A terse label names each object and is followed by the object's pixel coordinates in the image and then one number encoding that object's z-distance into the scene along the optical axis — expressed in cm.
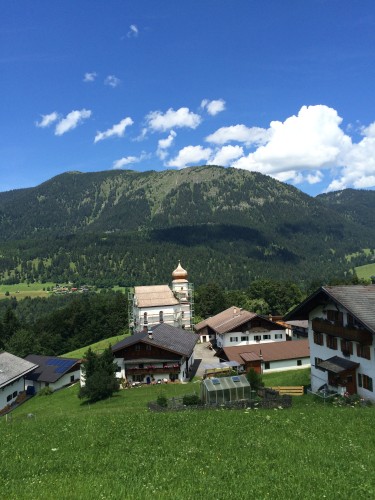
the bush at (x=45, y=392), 6009
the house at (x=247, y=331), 7806
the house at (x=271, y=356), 5950
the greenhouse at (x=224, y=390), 3153
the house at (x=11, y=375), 5578
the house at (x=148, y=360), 5691
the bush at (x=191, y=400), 3003
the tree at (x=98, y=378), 4275
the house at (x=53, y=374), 6382
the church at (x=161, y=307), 8819
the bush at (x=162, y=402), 2915
